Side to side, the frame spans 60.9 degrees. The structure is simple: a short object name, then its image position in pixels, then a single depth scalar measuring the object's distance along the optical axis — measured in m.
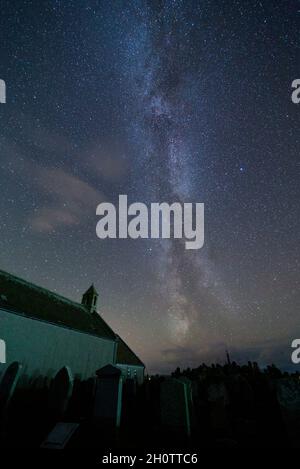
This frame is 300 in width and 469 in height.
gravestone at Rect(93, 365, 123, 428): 7.50
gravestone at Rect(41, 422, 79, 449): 6.23
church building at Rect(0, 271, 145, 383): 17.20
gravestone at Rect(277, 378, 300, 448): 6.16
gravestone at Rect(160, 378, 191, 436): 7.11
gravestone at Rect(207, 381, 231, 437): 7.50
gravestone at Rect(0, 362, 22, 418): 8.28
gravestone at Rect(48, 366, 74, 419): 8.43
